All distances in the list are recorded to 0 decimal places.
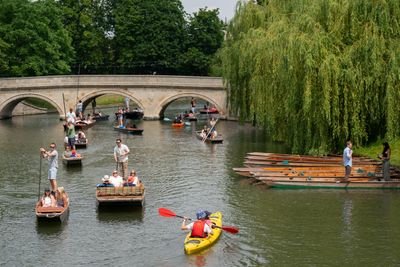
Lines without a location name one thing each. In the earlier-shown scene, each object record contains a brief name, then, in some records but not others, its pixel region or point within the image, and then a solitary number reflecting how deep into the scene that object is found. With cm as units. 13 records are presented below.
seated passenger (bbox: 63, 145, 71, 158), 2978
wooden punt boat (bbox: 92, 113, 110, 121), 5612
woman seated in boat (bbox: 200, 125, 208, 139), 4009
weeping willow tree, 2561
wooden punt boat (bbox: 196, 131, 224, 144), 3824
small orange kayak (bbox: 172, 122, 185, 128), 4929
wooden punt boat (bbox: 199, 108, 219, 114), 6356
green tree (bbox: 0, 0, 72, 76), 6047
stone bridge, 5475
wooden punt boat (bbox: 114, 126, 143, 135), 4353
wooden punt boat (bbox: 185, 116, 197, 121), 5490
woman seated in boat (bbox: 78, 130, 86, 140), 3675
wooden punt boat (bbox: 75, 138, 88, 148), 3587
